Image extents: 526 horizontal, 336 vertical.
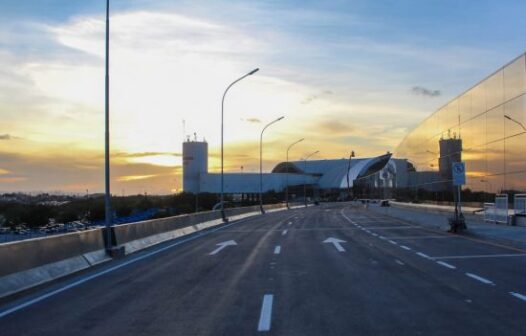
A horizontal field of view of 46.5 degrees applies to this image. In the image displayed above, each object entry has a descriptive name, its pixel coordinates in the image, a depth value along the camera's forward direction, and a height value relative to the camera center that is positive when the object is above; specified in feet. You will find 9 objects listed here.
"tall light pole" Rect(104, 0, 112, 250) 58.13 +3.69
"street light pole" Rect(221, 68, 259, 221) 133.59 +18.84
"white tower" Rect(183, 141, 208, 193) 504.84 +23.86
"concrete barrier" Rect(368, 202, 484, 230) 112.57 -5.73
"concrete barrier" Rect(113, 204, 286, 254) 63.66 -5.12
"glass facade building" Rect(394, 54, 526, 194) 110.52 +13.03
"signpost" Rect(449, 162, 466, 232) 90.68 +1.40
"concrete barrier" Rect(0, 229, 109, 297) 37.04 -4.75
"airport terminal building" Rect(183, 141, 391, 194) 509.35 +13.59
